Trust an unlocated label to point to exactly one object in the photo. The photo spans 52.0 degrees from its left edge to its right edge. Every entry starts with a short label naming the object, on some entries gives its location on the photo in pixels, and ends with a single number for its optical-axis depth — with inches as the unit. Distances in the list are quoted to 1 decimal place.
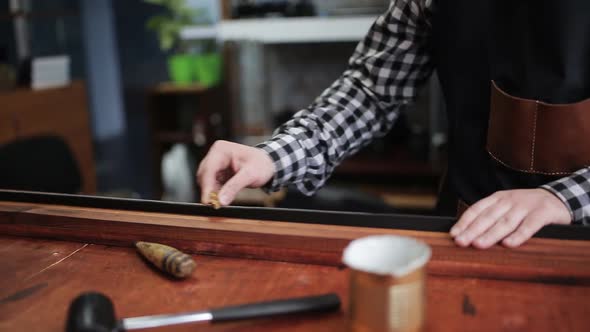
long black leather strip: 37.9
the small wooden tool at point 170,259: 36.4
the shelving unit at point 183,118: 159.3
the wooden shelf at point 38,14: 167.0
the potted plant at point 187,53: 158.9
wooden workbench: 31.7
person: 42.4
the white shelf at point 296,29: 144.1
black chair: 104.2
